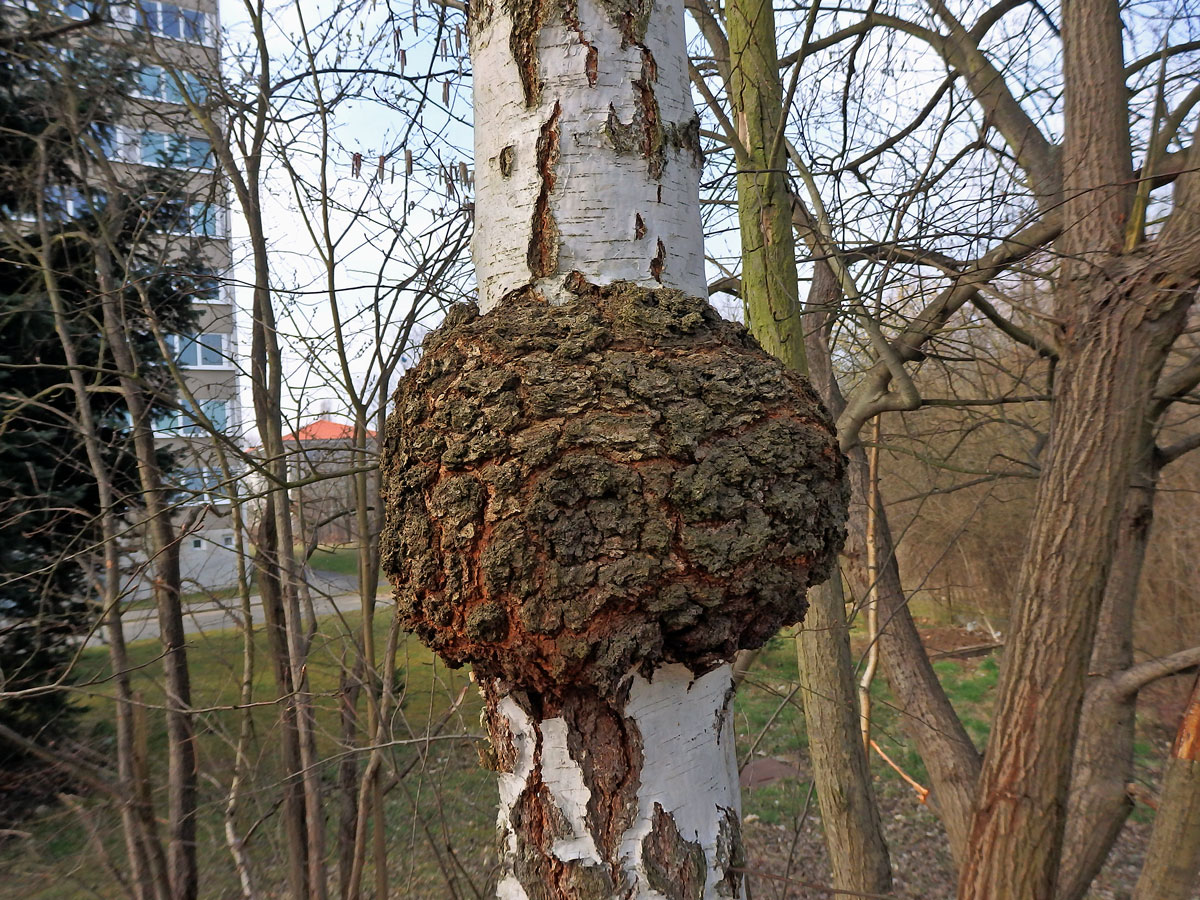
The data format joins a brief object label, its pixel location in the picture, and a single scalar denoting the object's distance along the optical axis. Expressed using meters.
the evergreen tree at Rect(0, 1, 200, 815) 3.23
